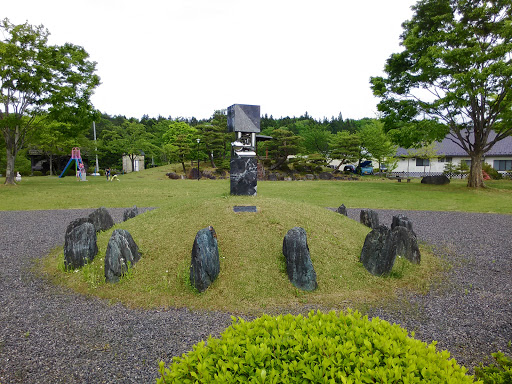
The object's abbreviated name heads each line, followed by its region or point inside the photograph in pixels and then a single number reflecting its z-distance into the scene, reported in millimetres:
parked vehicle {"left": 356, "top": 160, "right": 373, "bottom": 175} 44750
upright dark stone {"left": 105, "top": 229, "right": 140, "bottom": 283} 5641
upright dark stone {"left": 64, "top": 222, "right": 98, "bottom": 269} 6262
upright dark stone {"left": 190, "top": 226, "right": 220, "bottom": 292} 5234
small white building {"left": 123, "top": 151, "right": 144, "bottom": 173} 49969
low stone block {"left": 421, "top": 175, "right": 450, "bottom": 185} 26844
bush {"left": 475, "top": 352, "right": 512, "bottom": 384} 2445
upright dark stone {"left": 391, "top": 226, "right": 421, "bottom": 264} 6723
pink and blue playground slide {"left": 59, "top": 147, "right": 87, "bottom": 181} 32500
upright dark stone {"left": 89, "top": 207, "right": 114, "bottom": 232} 8855
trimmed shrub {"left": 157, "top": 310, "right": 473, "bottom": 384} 1888
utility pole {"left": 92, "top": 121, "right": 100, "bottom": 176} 41178
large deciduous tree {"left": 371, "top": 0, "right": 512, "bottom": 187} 19500
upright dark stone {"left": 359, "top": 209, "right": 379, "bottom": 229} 9769
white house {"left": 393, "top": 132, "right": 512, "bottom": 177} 38938
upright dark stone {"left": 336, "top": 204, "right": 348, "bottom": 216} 10734
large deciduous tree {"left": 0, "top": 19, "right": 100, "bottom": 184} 22234
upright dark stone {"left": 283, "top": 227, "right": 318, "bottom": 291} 5368
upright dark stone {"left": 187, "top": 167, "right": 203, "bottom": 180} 37666
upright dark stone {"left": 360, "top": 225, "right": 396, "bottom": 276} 5926
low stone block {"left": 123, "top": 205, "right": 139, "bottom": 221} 9984
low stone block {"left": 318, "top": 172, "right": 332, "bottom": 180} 38331
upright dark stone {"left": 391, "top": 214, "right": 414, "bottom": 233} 8174
